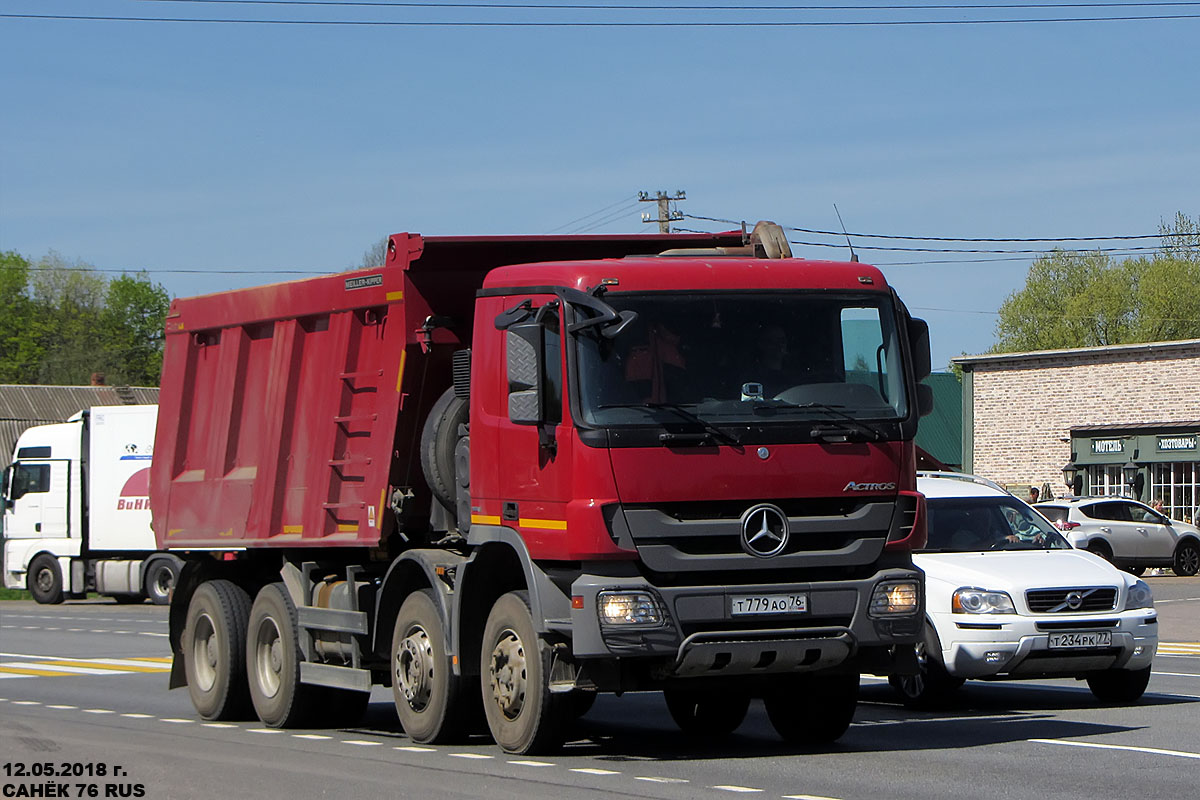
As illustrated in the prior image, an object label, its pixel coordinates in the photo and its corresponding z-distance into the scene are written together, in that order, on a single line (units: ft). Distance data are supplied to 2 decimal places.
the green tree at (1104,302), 287.89
